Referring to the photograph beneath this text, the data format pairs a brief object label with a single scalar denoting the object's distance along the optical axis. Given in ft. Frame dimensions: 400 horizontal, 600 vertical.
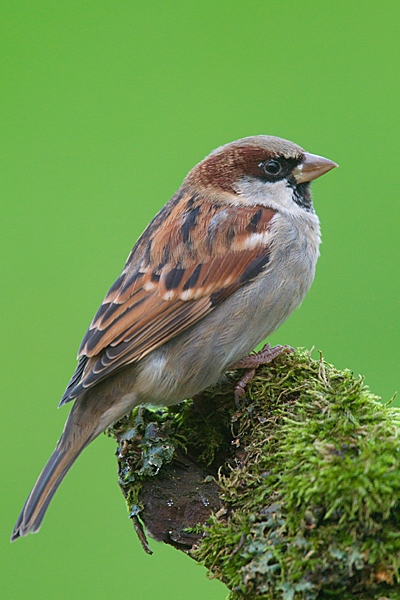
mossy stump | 13.97
